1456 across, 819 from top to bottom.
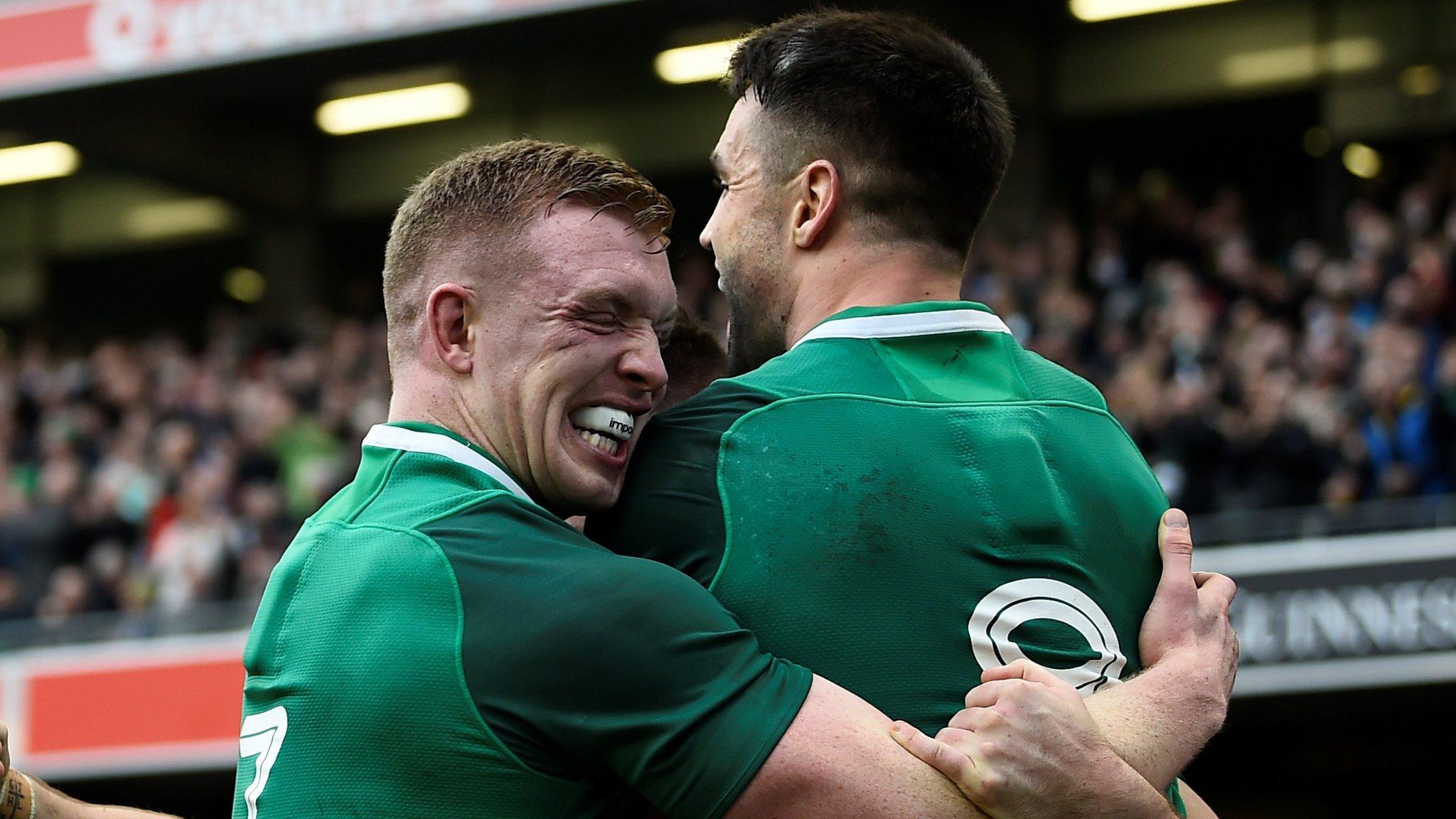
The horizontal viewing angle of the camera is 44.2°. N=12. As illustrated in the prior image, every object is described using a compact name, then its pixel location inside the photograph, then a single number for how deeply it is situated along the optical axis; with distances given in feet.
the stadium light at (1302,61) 52.54
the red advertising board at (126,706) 42.27
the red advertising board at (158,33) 49.60
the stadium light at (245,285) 67.97
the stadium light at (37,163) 65.26
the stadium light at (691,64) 58.03
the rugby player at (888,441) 7.95
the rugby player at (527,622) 7.31
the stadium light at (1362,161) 50.39
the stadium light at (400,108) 63.10
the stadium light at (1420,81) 51.13
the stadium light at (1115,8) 54.29
